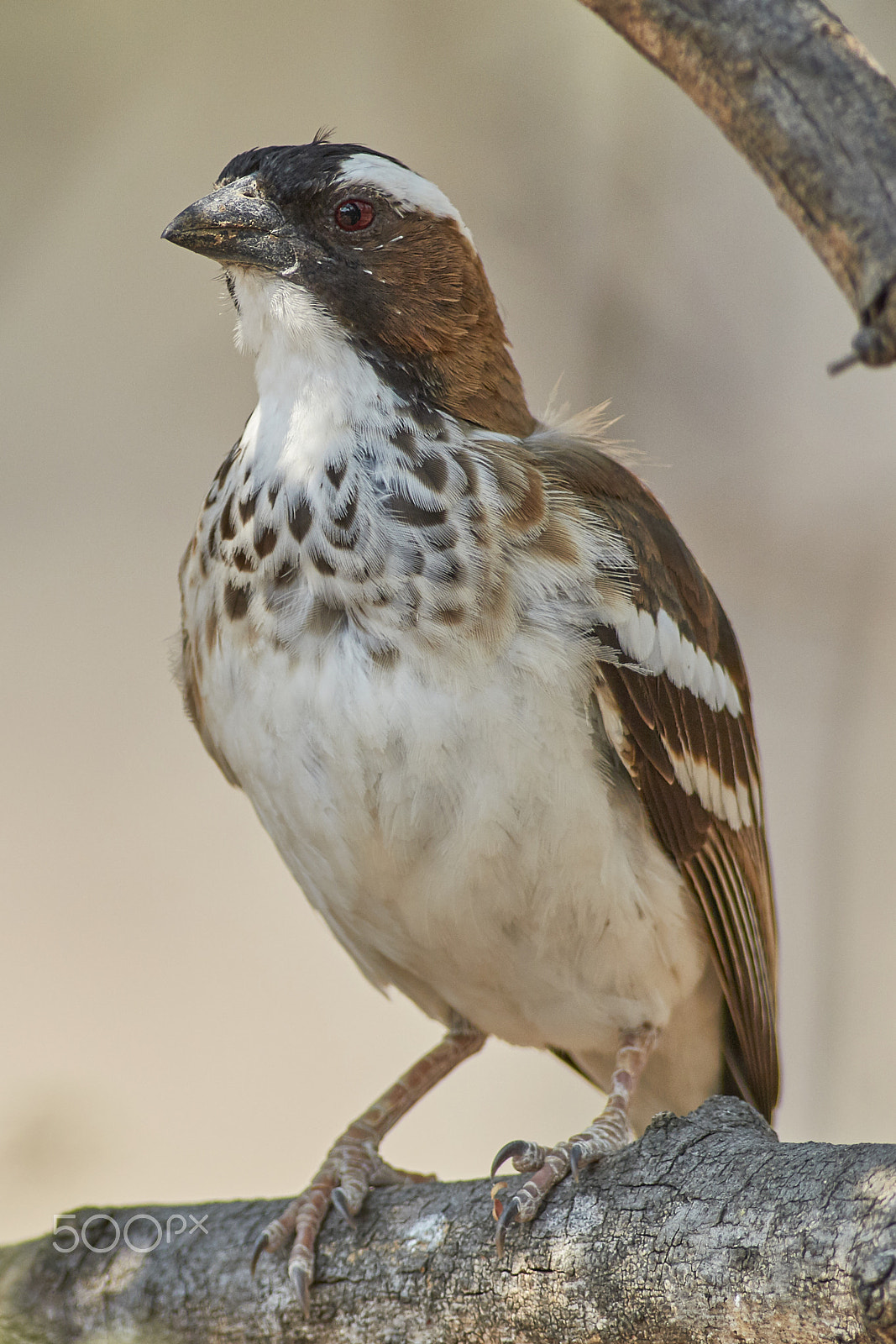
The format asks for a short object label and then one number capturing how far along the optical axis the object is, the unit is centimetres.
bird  601
